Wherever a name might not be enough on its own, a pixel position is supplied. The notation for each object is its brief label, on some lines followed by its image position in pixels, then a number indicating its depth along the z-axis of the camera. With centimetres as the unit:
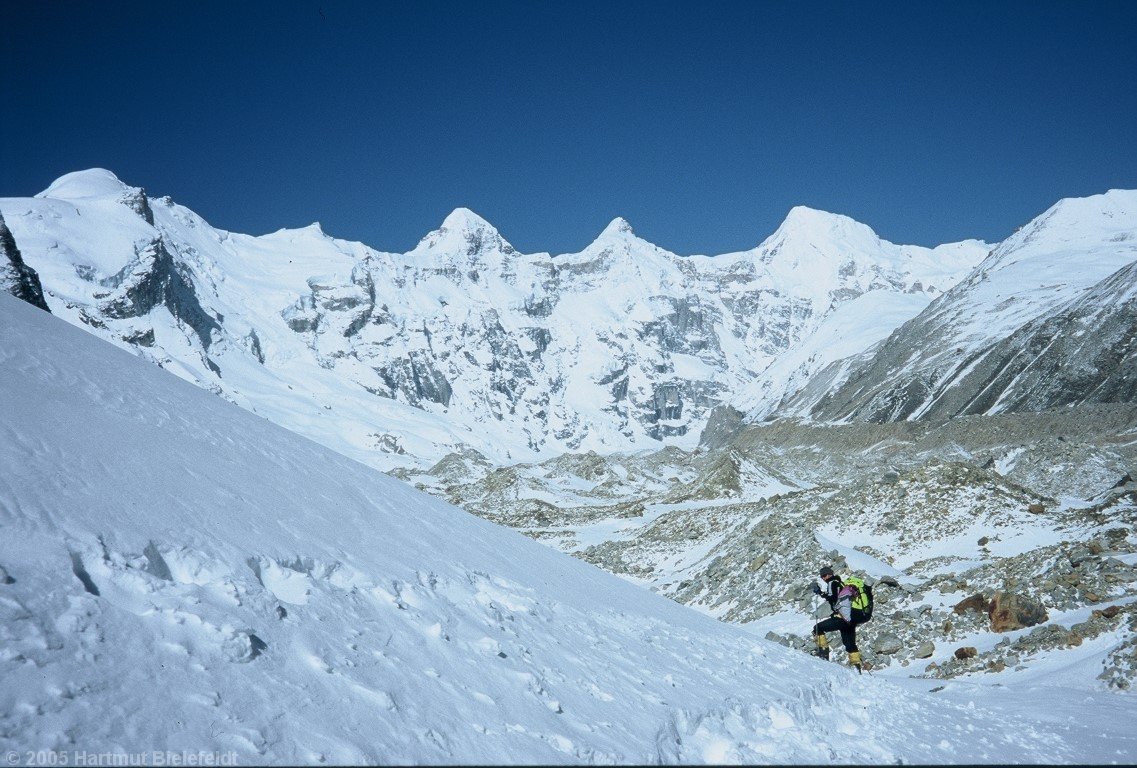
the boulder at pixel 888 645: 1412
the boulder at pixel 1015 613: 1289
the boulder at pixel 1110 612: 1168
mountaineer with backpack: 1122
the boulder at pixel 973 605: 1391
